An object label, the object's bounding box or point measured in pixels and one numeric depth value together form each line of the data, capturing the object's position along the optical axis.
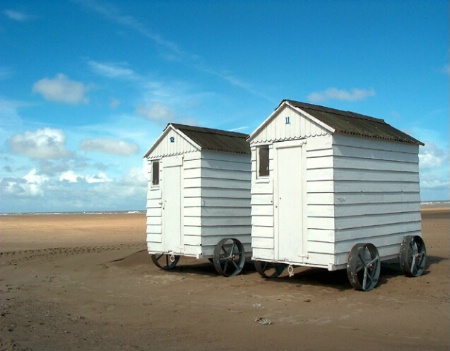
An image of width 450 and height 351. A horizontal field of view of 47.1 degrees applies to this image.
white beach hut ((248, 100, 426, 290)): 10.80
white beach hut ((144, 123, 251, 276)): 13.96
